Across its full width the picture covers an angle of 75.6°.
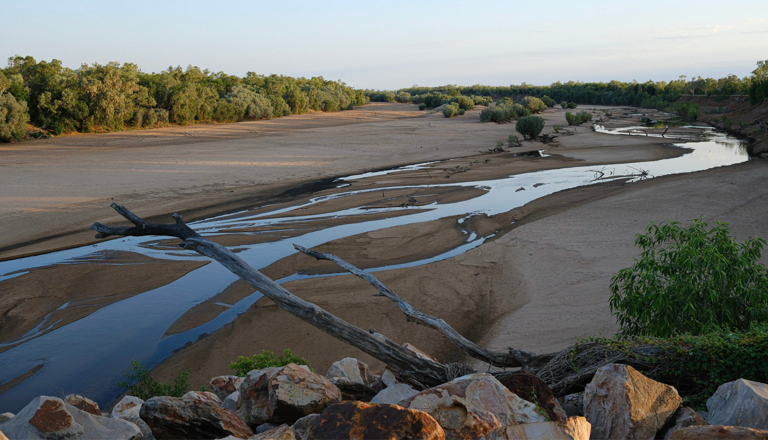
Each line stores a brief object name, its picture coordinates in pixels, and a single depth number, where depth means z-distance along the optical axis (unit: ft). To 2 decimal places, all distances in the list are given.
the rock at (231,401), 18.67
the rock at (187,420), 15.39
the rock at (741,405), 12.95
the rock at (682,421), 13.96
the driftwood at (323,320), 19.60
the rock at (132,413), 15.47
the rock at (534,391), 15.23
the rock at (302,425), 14.14
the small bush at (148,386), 24.22
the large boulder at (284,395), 15.93
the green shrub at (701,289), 22.30
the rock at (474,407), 13.51
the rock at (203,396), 16.20
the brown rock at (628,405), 13.99
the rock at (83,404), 17.71
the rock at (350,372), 19.79
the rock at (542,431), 11.80
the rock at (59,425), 13.82
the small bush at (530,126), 138.82
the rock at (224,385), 21.25
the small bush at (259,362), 24.48
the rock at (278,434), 13.42
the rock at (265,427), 15.93
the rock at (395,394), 17.01
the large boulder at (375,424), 12.14
